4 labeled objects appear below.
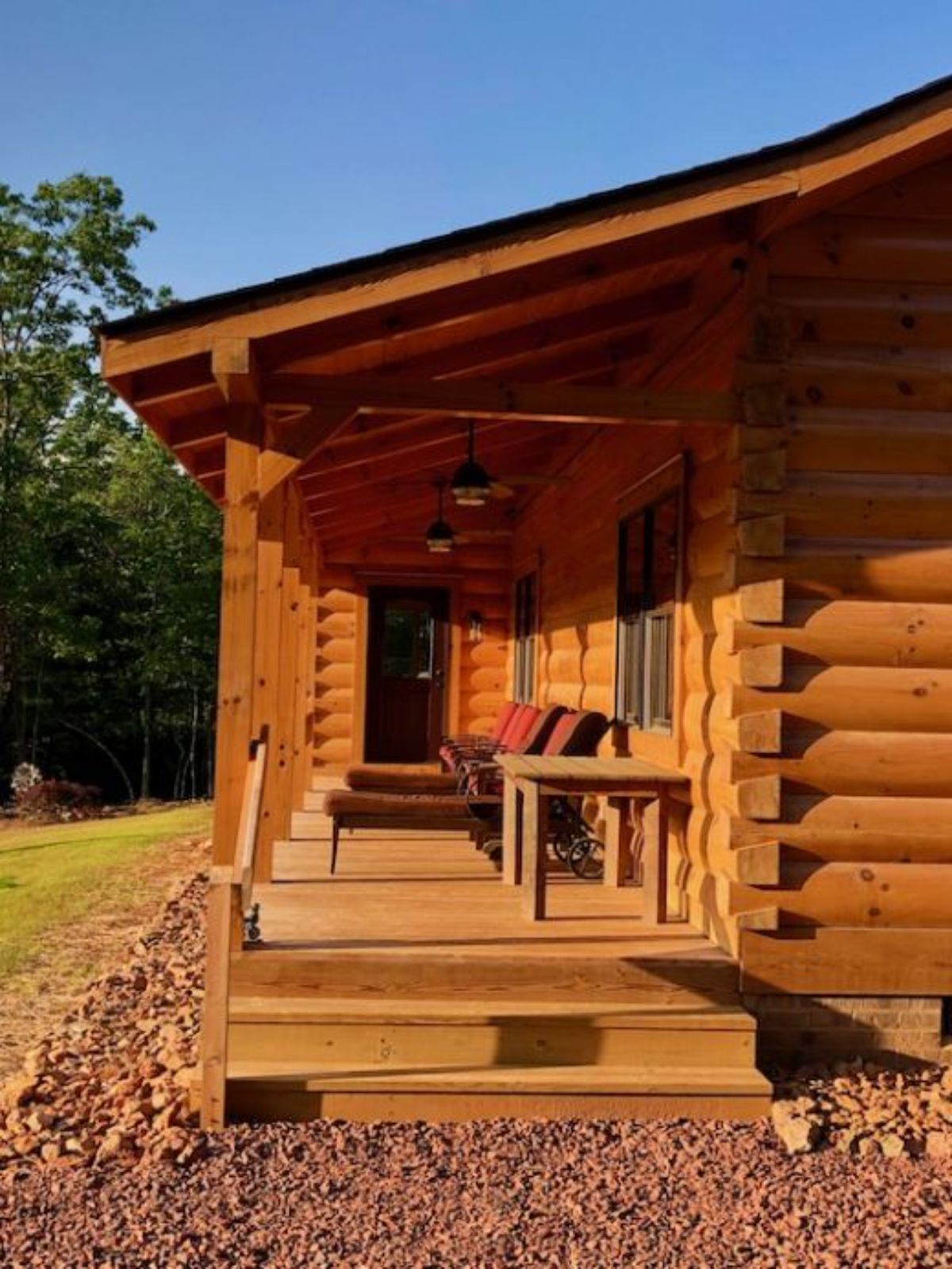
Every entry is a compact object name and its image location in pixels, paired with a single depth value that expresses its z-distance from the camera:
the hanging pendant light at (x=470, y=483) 7.10
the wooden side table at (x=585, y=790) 5.11
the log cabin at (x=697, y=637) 4.29
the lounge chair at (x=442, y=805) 6.21
